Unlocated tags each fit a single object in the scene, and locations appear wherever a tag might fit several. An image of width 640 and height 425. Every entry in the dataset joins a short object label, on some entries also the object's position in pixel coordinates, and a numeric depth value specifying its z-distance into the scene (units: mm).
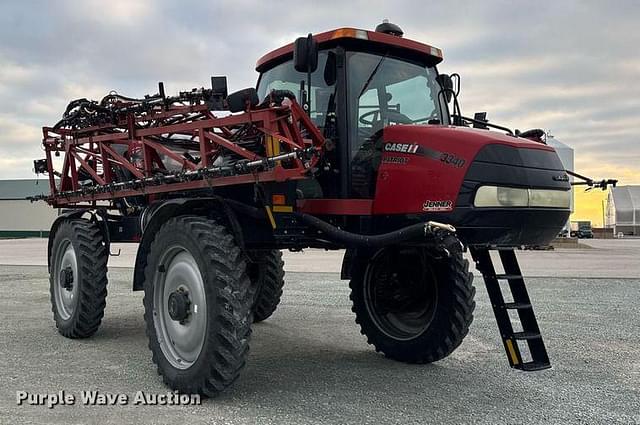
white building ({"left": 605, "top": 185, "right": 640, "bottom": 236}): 69688
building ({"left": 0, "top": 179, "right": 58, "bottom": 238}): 59844
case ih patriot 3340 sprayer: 4238
